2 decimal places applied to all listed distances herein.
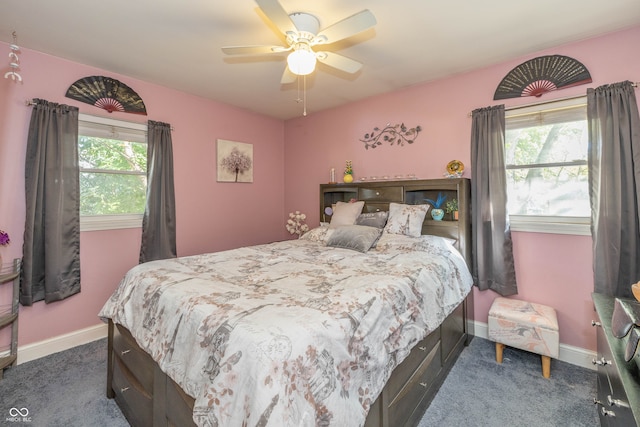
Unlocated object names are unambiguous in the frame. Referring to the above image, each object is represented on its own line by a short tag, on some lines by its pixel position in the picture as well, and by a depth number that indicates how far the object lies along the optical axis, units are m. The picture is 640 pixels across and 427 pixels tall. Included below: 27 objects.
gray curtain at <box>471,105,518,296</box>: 2.59
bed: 0.95
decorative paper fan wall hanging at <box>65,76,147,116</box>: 2.66
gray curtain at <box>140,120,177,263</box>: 3.07
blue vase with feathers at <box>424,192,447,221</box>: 2.92
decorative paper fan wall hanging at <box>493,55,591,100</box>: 2.33
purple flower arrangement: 2.24
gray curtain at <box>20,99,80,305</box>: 2.40
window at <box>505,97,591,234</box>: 2.39
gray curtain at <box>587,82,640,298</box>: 2.07
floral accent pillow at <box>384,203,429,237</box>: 2.73
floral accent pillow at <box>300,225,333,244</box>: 3.04
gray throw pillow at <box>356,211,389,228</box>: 2.95
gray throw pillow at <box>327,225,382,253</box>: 2.62
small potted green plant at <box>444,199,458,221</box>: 2.92
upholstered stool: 2.12
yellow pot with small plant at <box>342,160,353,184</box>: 3.61
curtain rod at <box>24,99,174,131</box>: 2.40
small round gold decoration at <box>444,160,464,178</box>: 2.82
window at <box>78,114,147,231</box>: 2.77
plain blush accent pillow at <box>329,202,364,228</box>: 3.16
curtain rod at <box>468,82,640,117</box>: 2.33
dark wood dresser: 0.92
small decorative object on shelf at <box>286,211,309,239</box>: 4.14
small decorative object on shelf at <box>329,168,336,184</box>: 3.87
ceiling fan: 1.59
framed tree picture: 3.77
